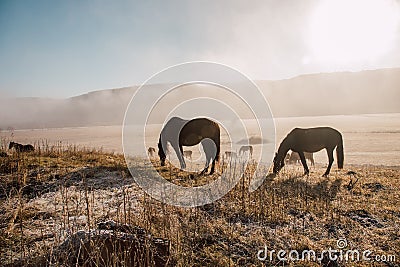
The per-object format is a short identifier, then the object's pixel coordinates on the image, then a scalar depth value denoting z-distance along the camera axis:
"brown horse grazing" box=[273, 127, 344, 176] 12.24
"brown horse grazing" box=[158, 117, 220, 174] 10.89
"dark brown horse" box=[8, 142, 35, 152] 15.27
